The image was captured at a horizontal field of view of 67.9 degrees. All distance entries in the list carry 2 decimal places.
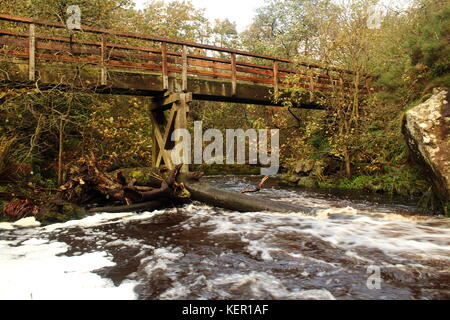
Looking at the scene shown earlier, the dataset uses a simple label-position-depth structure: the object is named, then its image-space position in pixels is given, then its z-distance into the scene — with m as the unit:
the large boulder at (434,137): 6.43
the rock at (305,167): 14.88
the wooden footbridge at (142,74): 8.05
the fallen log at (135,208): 7.24
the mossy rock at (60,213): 6.35
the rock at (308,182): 13.73
